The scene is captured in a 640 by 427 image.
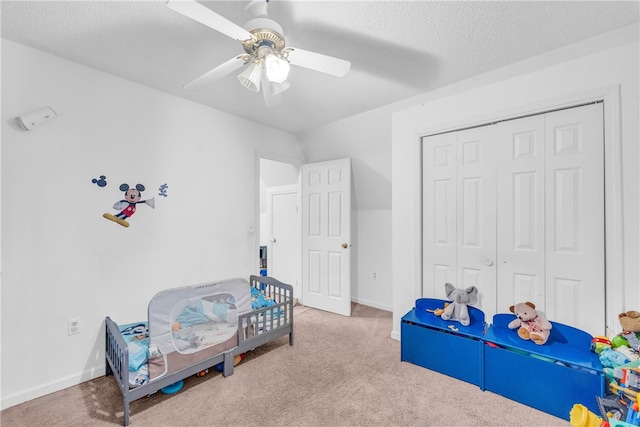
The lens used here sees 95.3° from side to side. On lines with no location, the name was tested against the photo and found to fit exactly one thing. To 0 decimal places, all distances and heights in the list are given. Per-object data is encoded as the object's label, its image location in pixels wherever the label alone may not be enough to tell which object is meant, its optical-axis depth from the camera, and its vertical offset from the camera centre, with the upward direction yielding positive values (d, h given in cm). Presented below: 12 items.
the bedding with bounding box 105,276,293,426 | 185 -90
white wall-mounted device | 194 +65
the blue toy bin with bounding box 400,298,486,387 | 215 -100
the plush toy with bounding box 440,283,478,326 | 231 -71
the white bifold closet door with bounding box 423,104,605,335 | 201 +1
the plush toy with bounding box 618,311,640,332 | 166 -61
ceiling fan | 143 +87
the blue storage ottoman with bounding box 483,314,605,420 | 173 -98
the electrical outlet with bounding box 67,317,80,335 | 216 -83
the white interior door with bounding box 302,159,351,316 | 364 -27
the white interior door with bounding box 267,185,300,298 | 434 -29
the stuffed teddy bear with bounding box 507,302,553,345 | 196 -76
